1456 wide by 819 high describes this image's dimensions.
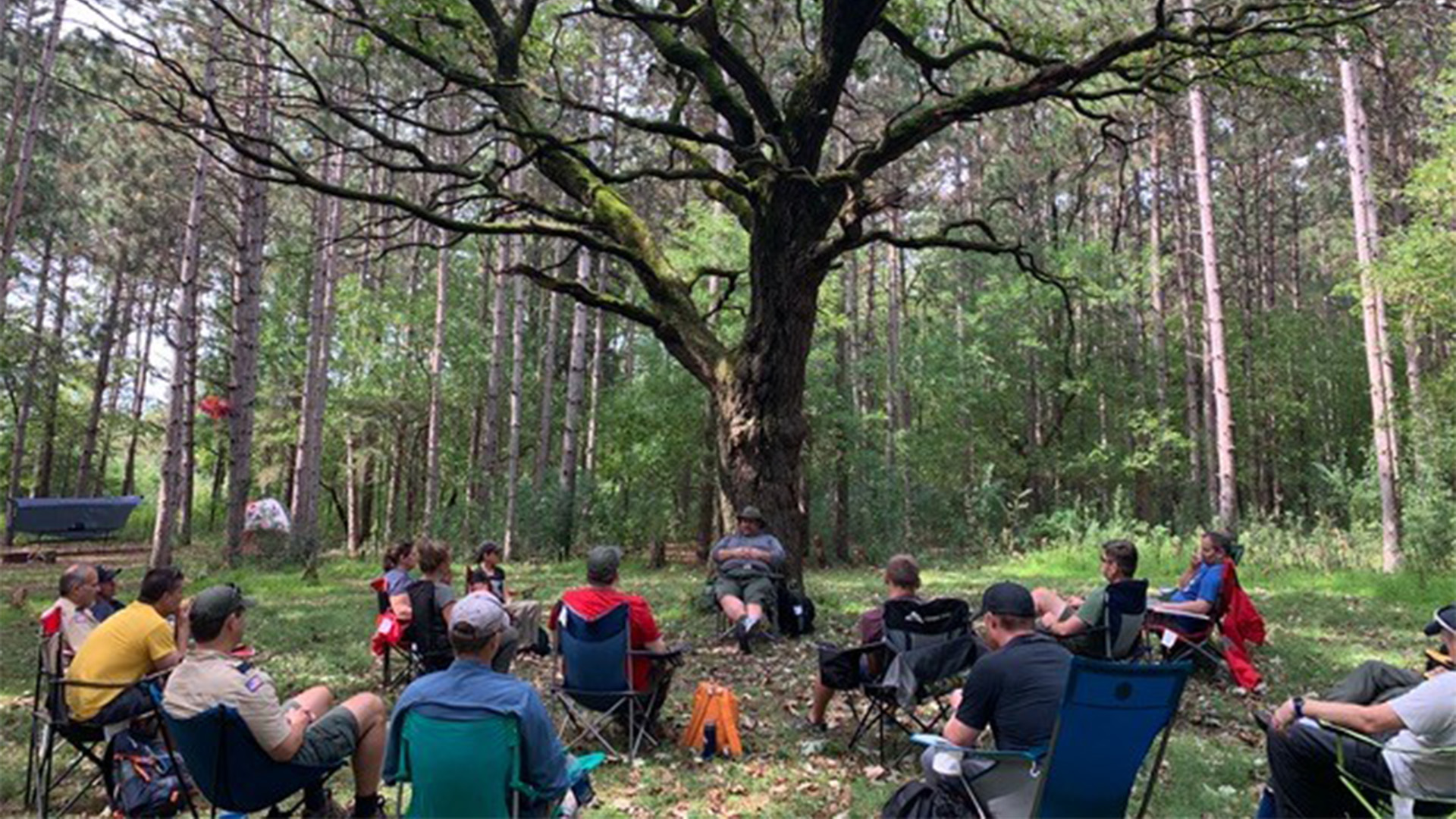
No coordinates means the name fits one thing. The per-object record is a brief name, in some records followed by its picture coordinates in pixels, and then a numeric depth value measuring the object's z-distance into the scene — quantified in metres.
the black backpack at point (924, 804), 3.01
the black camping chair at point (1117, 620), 5.45
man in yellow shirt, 3.84
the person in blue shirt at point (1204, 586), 6.00
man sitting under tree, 6.90
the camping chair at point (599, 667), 4.57
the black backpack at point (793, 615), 7.46
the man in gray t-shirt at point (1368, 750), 2.97
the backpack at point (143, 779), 3.71
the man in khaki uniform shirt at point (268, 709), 3.11
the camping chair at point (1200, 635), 6.01
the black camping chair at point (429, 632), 5.36
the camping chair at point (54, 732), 3.86
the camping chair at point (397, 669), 5.76
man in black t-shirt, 3.04
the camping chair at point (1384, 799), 2.98
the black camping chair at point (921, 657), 4.38
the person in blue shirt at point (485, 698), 2.83
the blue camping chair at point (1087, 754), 2.89
